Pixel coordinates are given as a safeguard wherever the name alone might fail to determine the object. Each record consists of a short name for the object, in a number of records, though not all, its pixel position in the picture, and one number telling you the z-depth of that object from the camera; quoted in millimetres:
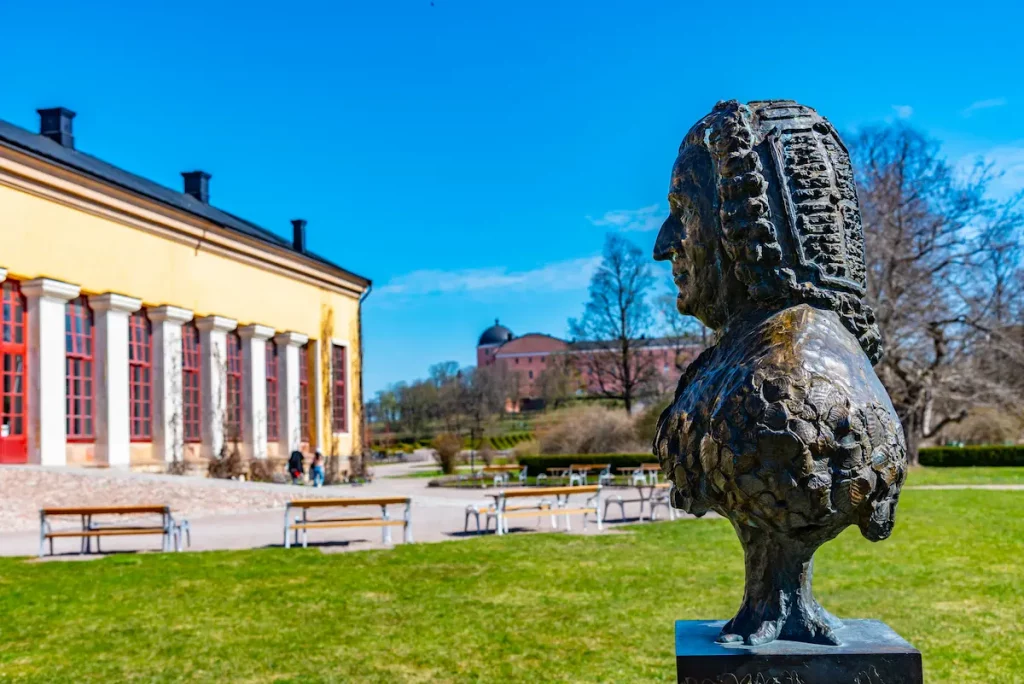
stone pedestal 3057
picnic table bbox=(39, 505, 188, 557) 13839
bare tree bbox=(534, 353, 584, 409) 63366
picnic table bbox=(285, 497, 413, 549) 14453
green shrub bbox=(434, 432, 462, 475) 37562
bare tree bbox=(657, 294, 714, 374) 41125
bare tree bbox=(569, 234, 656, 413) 50562
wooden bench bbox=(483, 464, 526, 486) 30922
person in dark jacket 35878
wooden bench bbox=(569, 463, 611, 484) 28259
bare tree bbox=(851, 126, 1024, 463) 32938
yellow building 26906
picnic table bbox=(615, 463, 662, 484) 27575
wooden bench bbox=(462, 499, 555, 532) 15803
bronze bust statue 2922
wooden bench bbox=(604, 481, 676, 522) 17597
